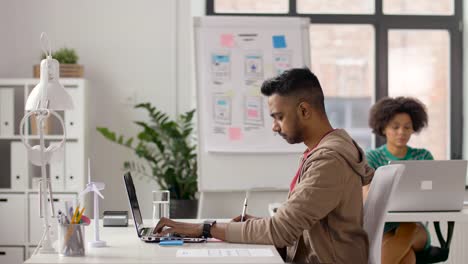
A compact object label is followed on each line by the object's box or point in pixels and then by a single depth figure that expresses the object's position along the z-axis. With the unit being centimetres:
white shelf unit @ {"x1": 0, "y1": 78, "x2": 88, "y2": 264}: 536
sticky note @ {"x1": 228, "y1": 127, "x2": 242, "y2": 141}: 508
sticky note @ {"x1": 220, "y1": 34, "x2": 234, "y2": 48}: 511
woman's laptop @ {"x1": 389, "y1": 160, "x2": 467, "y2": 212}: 364
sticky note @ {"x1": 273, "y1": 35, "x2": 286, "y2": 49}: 514
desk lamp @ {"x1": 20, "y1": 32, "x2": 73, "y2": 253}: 275
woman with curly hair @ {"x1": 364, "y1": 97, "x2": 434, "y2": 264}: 404
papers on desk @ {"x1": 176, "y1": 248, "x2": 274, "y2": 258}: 228
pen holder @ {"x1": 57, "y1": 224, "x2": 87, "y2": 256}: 227
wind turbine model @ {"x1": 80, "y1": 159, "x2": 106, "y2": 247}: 249
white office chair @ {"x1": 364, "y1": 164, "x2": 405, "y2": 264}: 251
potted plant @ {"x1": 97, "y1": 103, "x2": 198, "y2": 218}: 535
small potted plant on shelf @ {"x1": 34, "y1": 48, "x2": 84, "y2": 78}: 546
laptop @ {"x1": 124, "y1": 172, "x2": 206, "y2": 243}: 259
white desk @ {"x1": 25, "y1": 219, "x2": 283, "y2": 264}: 218
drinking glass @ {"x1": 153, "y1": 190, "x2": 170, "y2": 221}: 306
